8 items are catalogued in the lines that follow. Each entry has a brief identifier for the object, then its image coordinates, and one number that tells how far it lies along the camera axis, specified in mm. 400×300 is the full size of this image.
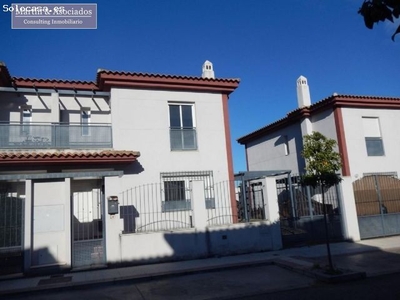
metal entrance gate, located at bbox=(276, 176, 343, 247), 11754
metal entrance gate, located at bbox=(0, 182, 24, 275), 8828
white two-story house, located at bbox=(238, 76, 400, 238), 12523
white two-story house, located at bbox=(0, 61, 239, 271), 9125
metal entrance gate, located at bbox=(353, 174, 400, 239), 12258
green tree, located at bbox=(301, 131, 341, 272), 7867
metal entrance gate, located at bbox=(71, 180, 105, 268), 9227
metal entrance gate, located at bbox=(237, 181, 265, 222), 11977
